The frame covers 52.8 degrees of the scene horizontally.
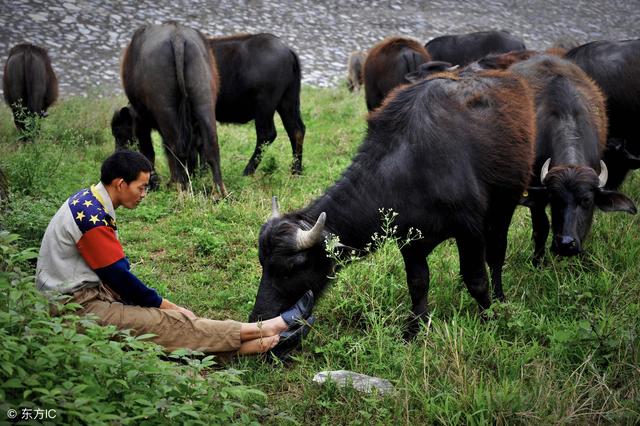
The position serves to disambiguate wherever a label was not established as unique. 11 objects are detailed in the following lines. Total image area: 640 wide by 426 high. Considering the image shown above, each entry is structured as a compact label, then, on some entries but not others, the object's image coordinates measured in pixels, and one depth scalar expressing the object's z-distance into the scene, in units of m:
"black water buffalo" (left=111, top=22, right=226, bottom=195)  7.14
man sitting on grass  3.80
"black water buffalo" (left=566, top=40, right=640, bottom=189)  7.34
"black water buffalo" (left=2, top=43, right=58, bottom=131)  9.96
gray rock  3.64
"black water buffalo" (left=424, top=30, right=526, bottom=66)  11.78
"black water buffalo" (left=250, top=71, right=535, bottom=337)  4.23
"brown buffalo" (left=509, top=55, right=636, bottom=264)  4.91
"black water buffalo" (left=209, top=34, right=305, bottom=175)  8.90
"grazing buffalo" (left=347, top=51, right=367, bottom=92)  14.52
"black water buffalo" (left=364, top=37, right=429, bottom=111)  10.00
